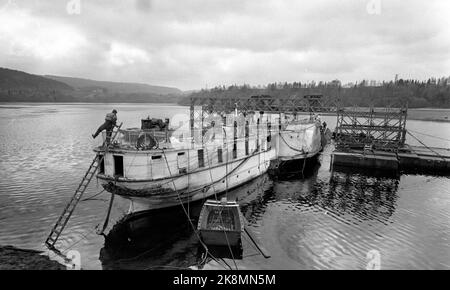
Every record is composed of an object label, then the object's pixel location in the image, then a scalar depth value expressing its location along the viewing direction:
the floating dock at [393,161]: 42.44
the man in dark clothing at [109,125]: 21.50
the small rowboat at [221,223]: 19.42
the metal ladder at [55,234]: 18.81
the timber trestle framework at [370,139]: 47.25
